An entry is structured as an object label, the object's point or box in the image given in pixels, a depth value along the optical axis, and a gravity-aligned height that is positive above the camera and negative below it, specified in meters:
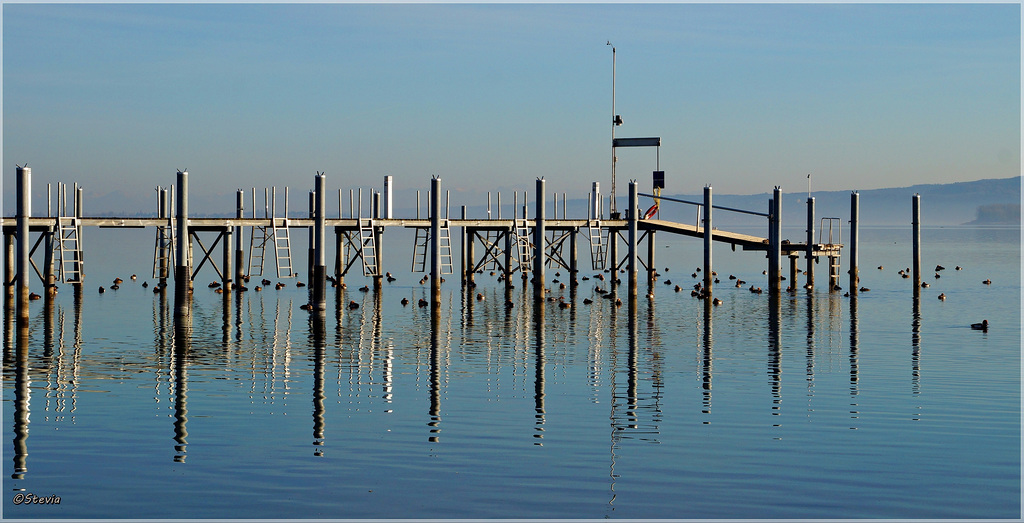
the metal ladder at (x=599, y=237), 56.59 +1.12
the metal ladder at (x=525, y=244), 55.04 +0.70
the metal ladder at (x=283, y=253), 49.09 +0.38
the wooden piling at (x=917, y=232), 56.62 +1.48
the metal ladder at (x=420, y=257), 55.56 +0.03
